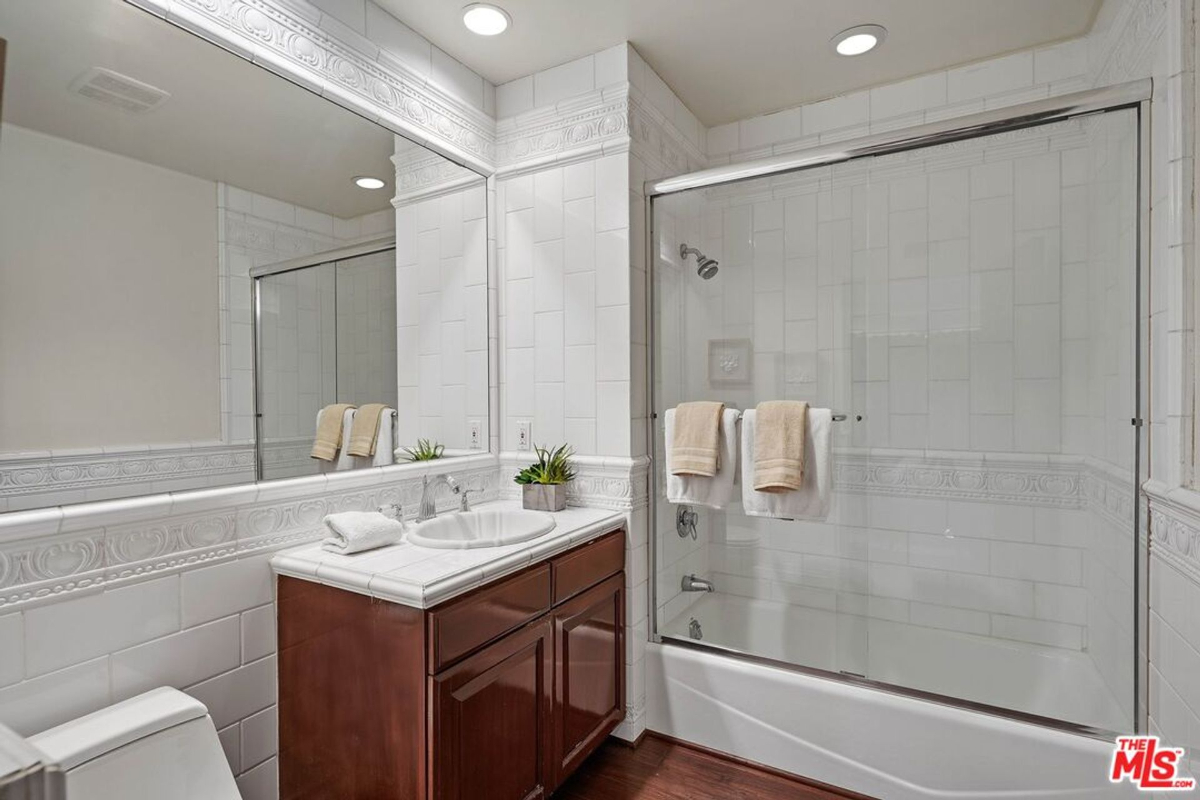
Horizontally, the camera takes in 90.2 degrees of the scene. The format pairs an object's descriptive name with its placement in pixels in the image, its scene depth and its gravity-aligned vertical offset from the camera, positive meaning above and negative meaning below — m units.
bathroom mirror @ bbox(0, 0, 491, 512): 1.19 +0.31
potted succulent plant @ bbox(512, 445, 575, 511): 2.10 -0.31
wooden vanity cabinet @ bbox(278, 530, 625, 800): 1.33 -0.73
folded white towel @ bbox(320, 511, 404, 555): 1.55 -0.36
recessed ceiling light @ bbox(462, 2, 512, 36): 1.87 +1.20
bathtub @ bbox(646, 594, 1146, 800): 1.62 -1.01
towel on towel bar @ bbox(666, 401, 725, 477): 2.00 -0.16
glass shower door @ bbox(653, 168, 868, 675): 2.00 +0.08
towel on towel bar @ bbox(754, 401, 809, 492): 1.85 -0.17
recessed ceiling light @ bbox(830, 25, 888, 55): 2.06 +1.24
